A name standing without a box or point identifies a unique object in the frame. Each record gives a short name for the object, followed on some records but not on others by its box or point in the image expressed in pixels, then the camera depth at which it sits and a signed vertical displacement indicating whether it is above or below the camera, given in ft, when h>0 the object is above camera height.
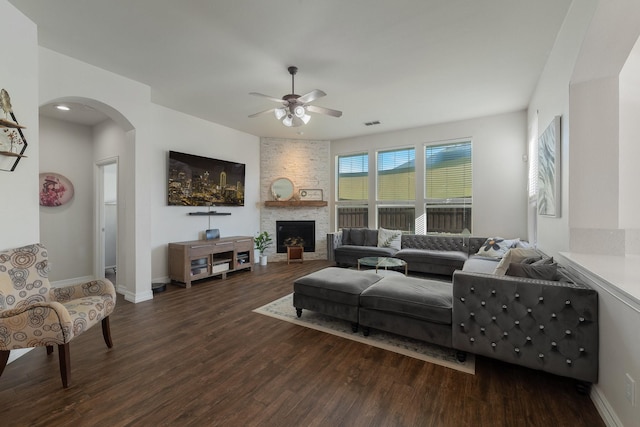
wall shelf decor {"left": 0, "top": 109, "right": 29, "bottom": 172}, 7.29 +1.93
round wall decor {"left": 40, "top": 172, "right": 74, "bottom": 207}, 13.76 +1.19
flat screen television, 15.30 +1.93
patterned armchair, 5.99 -2.36
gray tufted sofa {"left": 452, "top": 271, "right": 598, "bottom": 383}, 5.89 -2.61
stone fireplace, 21.21 +2.66
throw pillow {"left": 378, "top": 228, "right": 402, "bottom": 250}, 18.49 -1.85
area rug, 7.36 -4.02
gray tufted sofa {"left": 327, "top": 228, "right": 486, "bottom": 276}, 15.70 -2.43
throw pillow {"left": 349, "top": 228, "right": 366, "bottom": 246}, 20.05 -1.79
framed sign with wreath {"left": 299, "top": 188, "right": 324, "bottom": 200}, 21.74 +1.47
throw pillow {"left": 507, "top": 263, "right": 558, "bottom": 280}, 7.02 -1.57
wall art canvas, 8.01 +1.38
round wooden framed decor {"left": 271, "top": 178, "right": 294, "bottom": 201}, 21.20 +1.83
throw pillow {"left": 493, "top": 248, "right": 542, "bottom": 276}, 8.98 -1.53
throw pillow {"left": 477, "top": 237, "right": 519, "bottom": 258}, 14.39 -1.89
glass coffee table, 12.61 -2.41
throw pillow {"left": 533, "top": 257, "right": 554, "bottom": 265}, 7.74 -1.44
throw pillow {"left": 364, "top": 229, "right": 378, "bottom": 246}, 19.57 -1.83
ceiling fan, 10.37 +4.11
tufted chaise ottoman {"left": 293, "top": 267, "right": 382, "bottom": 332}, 9.03 -2.80
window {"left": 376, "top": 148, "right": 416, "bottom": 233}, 19.54 +1.71
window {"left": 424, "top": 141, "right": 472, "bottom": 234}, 17.67 +1.70
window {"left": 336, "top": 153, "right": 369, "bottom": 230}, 21.48 +1.71
